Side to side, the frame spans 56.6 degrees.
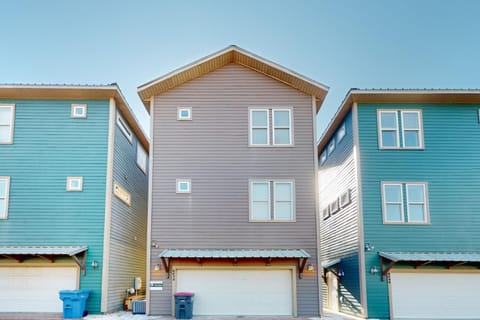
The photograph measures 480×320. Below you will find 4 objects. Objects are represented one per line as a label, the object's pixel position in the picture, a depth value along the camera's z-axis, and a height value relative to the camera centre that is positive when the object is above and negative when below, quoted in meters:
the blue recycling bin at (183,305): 13.36 -1.72
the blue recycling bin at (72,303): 13.07 -1.61
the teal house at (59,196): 13.91 +1.64
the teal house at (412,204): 14.09 +1.40
